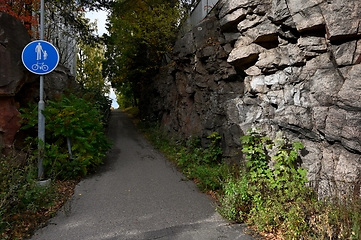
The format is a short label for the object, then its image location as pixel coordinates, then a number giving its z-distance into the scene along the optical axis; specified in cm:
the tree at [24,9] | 894
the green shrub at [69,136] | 645
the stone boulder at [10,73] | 613
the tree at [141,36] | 1412
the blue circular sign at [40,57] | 573
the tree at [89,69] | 2438
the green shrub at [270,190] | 406
